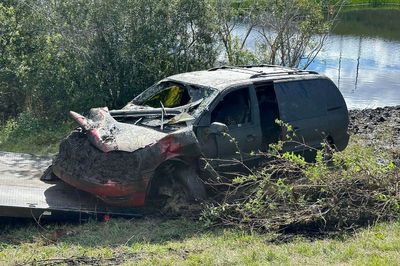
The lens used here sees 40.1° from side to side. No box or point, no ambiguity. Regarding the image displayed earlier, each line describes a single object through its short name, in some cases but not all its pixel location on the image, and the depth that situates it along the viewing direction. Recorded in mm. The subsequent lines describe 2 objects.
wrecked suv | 7012
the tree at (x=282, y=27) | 16703
